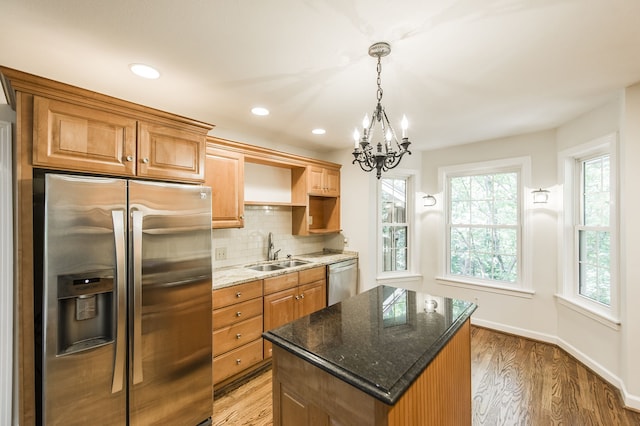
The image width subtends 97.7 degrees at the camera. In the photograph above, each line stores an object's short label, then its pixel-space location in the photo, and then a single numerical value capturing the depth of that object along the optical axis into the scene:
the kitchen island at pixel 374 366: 1.03
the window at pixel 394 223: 4.15
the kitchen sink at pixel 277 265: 3.28
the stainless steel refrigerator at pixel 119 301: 1.51
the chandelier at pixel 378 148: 1.59
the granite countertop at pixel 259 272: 2.52
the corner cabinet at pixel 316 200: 3.72
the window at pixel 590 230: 2.50
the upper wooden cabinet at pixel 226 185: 2.72
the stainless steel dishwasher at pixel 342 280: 3.50
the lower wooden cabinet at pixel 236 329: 2.37
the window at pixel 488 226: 3.54
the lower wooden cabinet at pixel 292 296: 2.79
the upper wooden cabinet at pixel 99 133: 1.53
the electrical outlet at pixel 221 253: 3.06
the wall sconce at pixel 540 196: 3.26
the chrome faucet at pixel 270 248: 3.53
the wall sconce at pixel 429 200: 4.14
